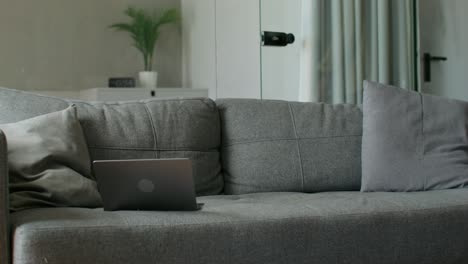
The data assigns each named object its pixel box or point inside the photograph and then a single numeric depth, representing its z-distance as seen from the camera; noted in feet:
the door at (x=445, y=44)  14.85
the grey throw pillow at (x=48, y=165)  6.95
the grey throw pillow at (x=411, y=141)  8.95
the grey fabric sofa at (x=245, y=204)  5.85
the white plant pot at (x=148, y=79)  18.16
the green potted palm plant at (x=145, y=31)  18.21
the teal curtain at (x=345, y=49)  12.80
